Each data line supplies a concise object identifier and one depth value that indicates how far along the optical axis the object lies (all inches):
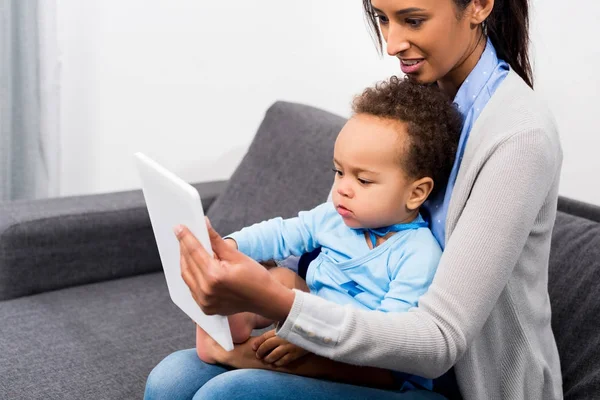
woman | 58.2
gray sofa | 71.3
